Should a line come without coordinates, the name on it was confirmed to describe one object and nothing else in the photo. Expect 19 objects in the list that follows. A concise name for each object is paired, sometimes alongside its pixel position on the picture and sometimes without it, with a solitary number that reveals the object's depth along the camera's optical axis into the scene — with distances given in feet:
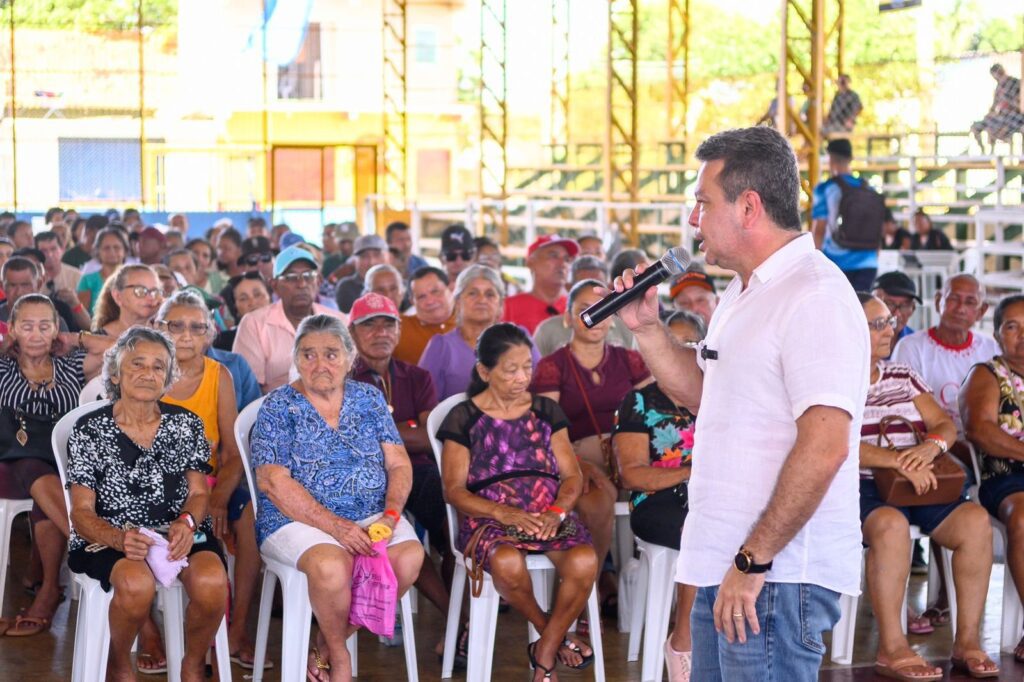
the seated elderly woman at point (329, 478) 12.92
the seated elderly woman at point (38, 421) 15.07
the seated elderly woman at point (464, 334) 17.39
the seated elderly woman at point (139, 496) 12.57
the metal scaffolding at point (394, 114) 60.44
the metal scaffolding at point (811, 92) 33.32
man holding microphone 7.29
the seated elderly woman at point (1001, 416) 15.25
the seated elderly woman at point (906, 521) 14.35
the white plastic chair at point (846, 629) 14.65
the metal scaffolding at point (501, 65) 54.24
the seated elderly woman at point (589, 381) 16.10
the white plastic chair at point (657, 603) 13.84
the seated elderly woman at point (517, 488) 13.48
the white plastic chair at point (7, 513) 15.16
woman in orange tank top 14.52
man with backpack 24.39
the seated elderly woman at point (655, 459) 14.10
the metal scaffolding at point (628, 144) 48.49
